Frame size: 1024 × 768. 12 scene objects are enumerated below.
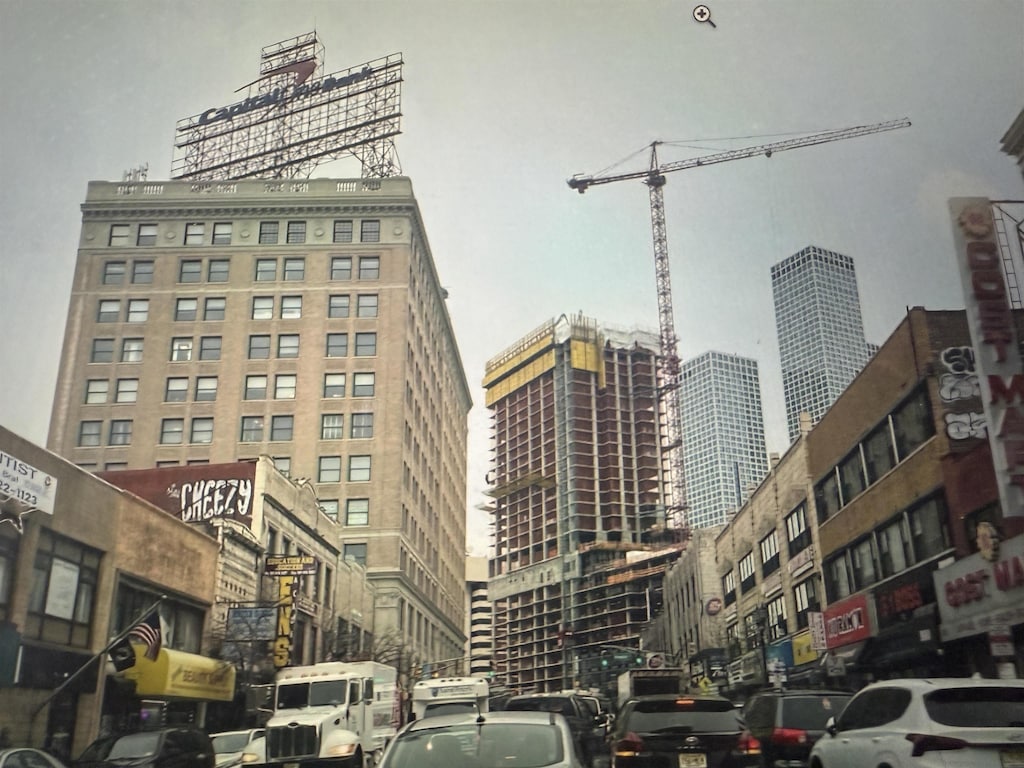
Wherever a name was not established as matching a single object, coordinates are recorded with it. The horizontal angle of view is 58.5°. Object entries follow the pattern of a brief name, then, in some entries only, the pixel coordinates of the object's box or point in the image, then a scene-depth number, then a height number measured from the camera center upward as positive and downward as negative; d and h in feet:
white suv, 28.27 -1.31
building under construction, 538.88 +58.82
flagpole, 77.15 +2.43
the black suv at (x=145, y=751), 55.01 -3.41
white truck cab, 69.87 -1.94
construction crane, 450.30 +246.20
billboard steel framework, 269.85 +161.69
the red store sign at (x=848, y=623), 104.78 +7.17
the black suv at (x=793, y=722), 48.52 -1.89
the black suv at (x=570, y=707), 68.95 -1.43
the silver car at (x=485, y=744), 25.98 -1.50
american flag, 87.97 +5.27
